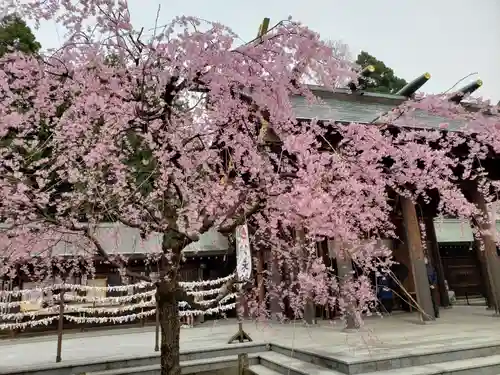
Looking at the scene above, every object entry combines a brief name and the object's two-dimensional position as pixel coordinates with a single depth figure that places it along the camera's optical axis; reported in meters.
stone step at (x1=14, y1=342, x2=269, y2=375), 6.05
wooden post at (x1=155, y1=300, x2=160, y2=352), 6.67
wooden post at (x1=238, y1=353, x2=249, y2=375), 6.14
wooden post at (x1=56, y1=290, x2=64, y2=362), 6.50
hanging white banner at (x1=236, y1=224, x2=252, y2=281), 10.63
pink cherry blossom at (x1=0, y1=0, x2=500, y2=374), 4.21
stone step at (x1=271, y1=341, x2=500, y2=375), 4.88
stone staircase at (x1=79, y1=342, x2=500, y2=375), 4.87
